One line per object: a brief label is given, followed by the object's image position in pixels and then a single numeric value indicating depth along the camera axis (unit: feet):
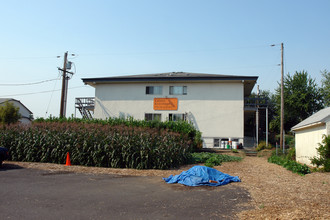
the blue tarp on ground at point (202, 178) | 29.17
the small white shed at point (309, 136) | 41.34
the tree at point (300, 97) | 106.32
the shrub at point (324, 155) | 38.34
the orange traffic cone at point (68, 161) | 43.86
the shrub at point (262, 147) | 82.66
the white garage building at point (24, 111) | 167.43
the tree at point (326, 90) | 101.99
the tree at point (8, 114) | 108.06
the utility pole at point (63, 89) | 76.64
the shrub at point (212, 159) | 47.24
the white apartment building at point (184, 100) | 87.51
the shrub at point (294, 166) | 37.42
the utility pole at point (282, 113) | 77.83
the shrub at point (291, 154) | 60.39
